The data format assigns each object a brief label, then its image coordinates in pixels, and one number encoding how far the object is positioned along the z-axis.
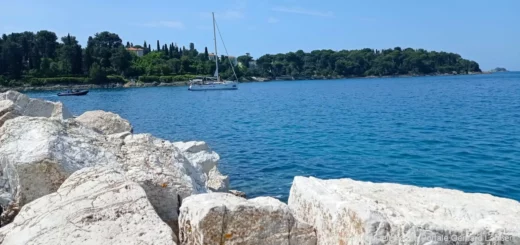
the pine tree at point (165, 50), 163.38
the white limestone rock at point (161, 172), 5.46
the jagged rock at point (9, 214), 5.65
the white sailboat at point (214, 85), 98.00
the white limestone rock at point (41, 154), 5.57
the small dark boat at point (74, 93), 83.13
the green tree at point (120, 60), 138.50
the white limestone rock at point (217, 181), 10.72
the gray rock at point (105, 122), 10.48
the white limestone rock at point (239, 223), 4.15
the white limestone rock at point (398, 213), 3.88
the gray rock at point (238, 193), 11.68
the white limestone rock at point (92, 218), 4.01
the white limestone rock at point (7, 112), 8.31
